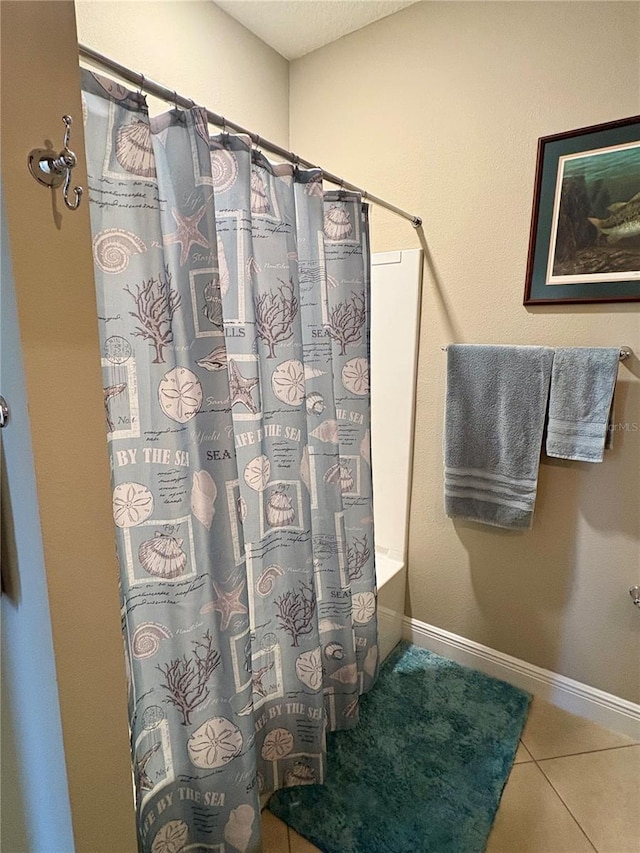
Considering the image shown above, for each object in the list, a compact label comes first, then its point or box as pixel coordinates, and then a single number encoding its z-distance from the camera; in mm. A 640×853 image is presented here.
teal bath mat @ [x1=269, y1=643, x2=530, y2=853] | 1266
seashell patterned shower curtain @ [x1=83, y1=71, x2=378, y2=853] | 878
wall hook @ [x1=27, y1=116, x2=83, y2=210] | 603
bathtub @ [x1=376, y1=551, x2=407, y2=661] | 1861
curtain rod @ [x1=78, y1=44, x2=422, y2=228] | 754
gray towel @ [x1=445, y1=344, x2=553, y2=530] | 1537
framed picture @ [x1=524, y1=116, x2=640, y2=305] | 1355
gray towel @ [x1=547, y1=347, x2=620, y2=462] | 1401
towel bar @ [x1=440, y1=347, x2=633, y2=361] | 1395
